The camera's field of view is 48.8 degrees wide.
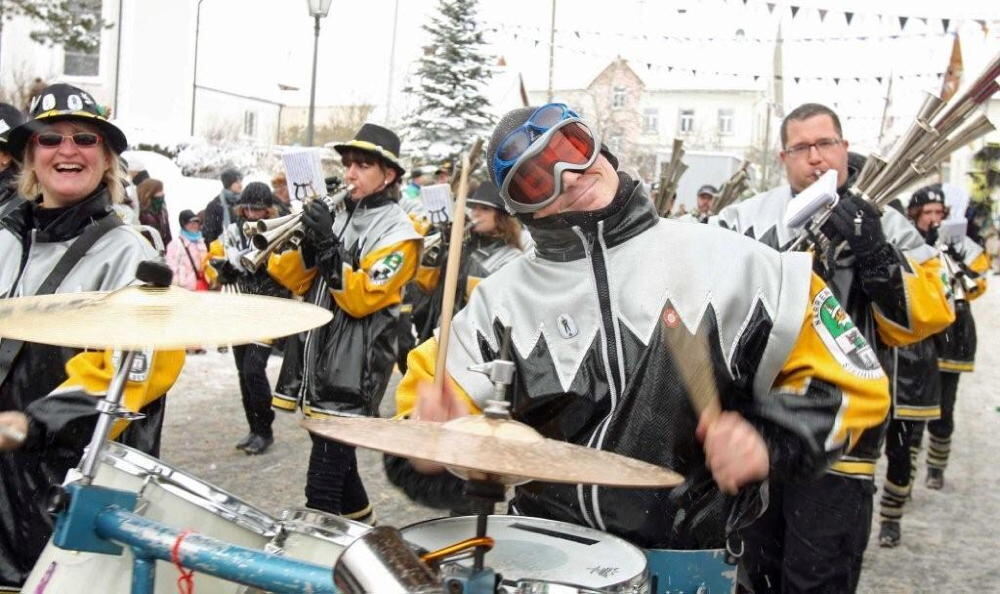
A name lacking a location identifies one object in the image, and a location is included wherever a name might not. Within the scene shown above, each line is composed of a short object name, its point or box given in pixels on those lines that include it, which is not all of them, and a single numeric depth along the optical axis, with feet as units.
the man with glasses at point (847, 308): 12.87
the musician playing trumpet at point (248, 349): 24.59
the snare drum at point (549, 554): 6.64
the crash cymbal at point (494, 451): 5.53
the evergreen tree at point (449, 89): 95.55
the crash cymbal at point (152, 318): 7.25
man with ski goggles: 8.10
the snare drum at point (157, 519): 7.99
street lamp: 37.27
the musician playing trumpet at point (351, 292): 17.93
